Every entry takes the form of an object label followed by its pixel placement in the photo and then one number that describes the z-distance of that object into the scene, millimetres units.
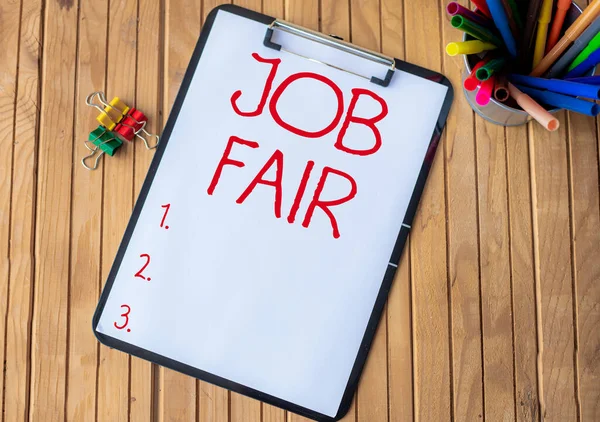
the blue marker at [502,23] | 420
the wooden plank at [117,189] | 527
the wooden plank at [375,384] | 526
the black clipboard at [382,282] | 521
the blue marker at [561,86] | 400
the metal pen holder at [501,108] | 462
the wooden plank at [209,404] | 527
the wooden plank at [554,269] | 533
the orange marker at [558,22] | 427
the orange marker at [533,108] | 414
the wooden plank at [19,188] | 531
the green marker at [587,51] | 411
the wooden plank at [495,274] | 531
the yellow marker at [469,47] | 416
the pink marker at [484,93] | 437
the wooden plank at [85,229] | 528
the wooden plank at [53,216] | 528
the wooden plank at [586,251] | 535
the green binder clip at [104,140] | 528
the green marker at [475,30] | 399
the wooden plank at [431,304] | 530
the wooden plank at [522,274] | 533
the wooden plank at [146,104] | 528
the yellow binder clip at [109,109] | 527
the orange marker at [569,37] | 398
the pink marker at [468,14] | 404
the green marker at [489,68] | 418
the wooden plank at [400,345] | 529
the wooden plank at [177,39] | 550
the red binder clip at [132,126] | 532
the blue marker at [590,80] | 425
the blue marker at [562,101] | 412
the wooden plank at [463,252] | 531
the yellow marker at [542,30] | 442
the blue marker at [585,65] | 422
